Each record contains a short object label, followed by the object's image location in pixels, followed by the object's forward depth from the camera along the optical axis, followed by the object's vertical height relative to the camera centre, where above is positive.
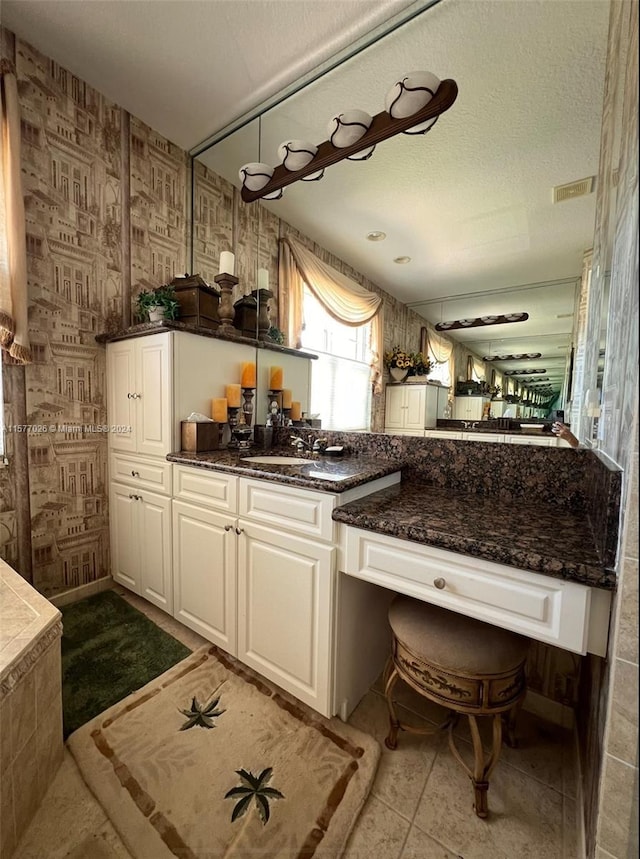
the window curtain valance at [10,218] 1.46 +0.81
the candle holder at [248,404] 2.02 +0.00
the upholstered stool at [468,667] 0.91 -0.72
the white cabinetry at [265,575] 1.14 -0.66
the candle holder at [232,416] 1.96 -0.07
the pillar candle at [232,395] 1.93 +0.06
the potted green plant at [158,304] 1.80 +0.55
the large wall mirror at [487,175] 1.11 +0.94
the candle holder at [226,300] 1.98 +0.63
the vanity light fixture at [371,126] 1.25 +1.16
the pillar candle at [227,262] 2.00 +0.86
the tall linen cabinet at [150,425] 1.69 -0.12
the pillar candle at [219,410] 1.86 -0.03
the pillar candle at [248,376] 1.99 +0.17
